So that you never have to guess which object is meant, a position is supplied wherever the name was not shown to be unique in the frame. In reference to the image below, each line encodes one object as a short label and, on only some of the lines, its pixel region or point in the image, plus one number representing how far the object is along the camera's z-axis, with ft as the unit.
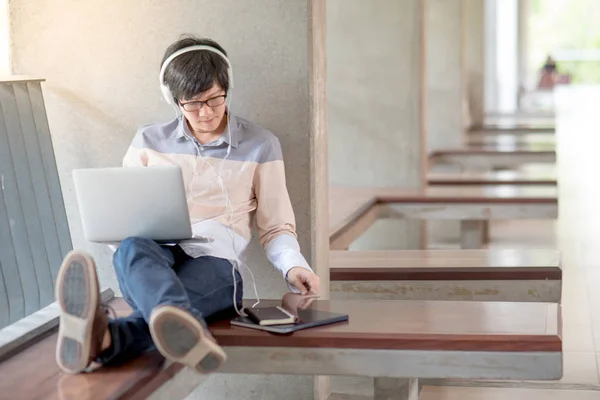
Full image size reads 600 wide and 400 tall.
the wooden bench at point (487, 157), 28.27
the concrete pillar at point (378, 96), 22.88
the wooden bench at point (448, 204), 20.27
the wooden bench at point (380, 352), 8.87
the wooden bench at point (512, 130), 36.73
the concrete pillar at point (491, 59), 55.22
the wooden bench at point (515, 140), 32.12
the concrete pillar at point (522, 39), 71.92
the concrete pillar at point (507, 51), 70.64
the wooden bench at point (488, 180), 23.26
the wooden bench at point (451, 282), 14.06
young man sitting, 8.38
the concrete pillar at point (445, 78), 32.40
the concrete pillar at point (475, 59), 40.04
